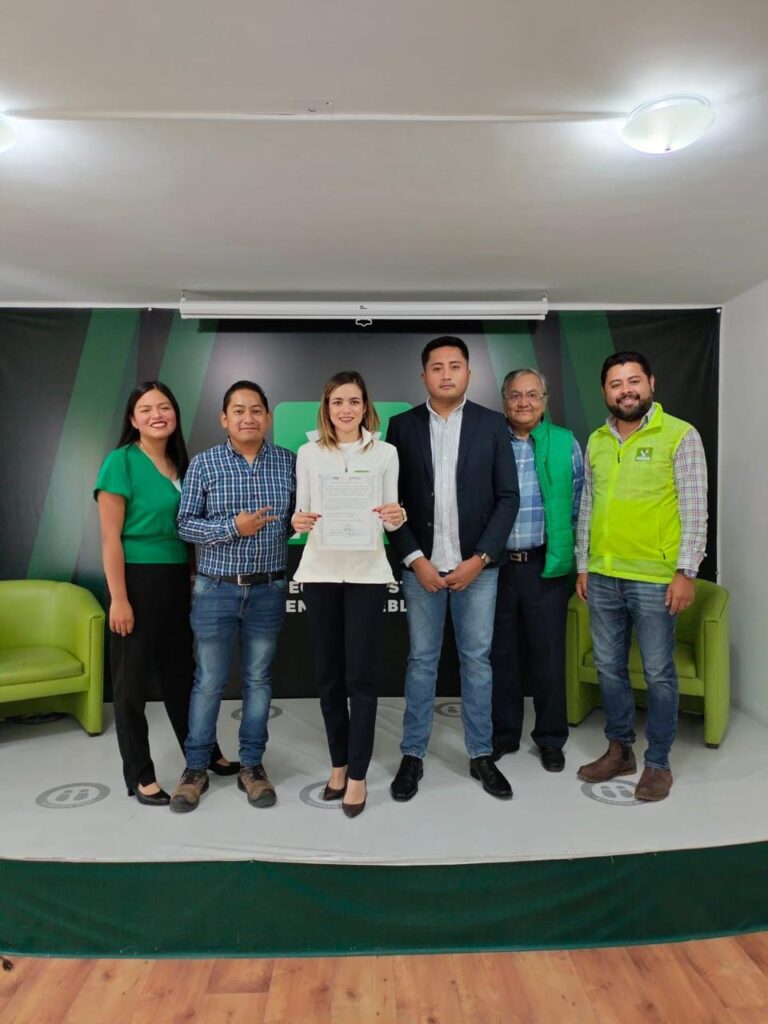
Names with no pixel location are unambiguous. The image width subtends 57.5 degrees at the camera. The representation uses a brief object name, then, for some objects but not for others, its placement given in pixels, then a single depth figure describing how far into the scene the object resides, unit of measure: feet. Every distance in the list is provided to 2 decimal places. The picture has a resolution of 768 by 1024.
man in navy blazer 8.66
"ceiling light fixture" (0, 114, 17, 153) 6.51
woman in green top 8.24
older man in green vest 9.56
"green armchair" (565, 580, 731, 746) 10.53
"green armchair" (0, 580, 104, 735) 10.88
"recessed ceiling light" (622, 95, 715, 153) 6.17
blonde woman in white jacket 8.01
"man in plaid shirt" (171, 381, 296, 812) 8.28
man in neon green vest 8.59
